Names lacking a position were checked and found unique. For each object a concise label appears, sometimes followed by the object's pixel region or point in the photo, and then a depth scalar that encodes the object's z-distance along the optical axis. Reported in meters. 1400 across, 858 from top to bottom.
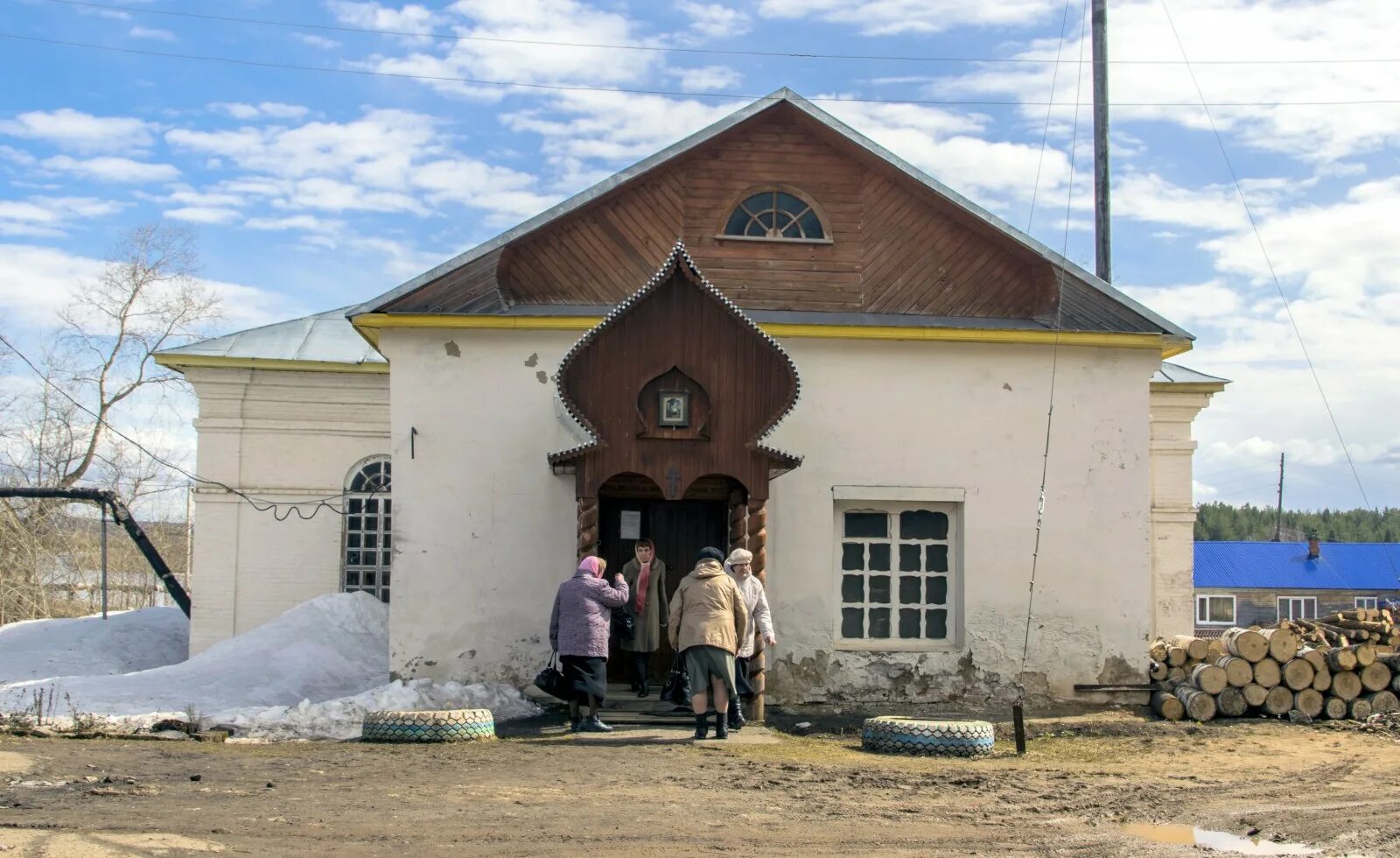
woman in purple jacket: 11.42
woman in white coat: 11.93
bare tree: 29.61
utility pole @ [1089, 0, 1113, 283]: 19.42
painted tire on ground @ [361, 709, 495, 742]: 10.91
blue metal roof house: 51.38
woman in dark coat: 12.95
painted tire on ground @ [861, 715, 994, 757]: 10.59
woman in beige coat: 11.07
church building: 13.68
